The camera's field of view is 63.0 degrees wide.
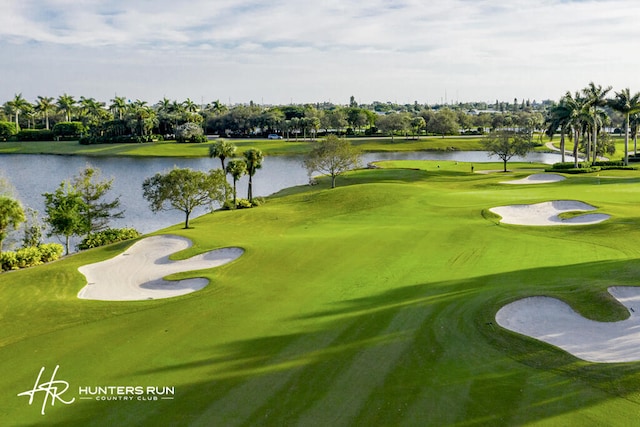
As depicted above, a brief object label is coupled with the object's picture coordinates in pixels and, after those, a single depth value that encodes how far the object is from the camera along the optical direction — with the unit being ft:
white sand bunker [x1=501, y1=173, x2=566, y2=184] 223.38
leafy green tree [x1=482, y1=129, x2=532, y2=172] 276.31
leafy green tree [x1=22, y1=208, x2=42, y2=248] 138.51
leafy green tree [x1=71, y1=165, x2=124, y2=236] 158.71
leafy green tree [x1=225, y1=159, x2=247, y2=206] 201.05
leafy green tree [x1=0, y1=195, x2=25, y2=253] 109.09
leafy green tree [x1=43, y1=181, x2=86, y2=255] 140.77
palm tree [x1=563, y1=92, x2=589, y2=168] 258.37
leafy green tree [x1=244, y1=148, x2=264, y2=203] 210.18
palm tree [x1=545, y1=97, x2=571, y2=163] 264.11
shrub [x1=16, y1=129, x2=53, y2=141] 509.35
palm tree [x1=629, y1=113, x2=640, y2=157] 314.96
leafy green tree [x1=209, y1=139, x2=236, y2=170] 205.36
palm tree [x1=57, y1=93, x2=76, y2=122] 582.35
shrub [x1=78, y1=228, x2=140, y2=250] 138.82
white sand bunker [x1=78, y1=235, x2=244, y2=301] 88.63
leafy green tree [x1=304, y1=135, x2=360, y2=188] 239.91
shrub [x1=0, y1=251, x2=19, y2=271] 107.34
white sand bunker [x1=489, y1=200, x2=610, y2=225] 130.32
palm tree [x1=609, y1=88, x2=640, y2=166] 261.44
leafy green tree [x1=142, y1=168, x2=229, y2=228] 147.43
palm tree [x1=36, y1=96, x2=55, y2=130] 562.25
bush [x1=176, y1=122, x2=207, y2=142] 491.92
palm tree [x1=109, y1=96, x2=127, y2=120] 567.38
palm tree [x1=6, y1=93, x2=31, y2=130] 556.10
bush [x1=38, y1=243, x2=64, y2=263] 117.39
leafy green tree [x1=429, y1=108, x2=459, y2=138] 541.09
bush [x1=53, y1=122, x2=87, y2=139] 510.17
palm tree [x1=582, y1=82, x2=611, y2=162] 264.52
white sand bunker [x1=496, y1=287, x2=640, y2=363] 57.72
